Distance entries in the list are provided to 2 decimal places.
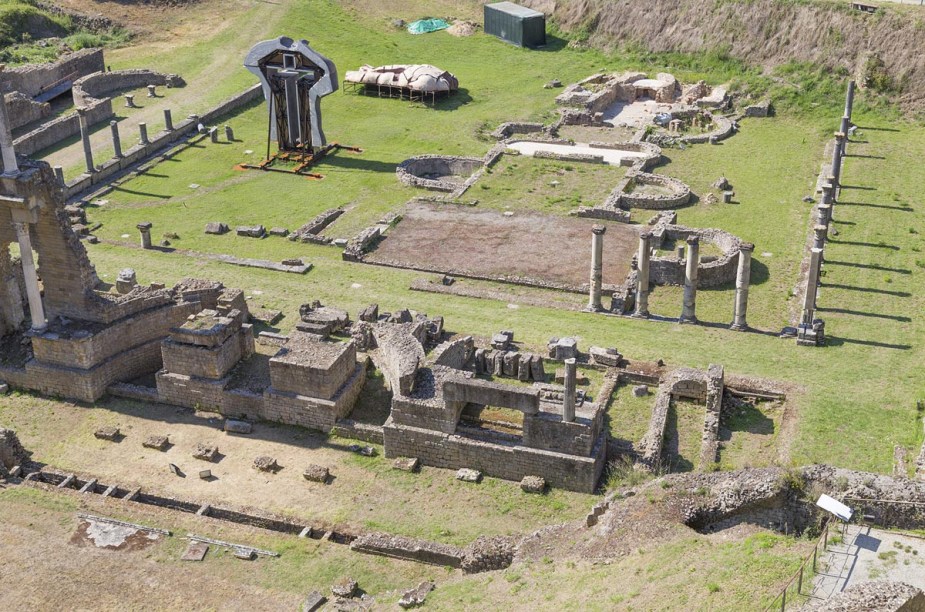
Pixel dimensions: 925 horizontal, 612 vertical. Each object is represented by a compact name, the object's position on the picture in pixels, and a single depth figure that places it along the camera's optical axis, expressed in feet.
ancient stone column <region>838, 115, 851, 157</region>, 150.20
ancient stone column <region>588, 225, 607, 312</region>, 114.21
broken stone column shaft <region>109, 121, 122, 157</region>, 160.97
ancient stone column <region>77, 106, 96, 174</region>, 154.51
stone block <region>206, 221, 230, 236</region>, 139.23
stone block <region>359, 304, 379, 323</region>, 110.61
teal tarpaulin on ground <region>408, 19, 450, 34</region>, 232.73
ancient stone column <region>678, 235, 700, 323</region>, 110.22
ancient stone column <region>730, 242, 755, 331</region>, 109.09
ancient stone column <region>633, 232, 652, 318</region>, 113.91
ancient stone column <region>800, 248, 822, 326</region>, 108.58
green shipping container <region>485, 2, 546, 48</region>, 223.61
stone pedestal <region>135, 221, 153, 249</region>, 132.87
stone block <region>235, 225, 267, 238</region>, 138.21
